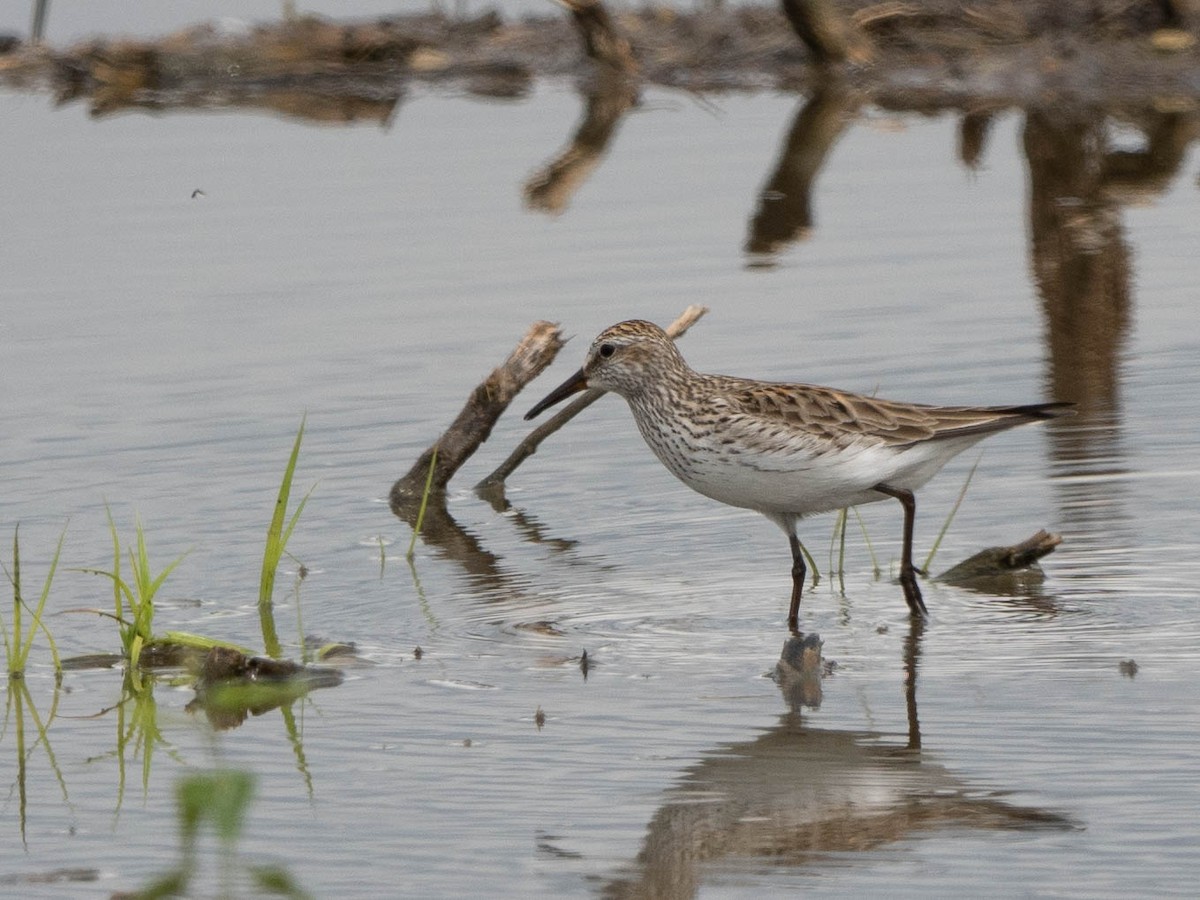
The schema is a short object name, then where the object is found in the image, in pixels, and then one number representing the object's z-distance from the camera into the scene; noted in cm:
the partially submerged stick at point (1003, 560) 1686
